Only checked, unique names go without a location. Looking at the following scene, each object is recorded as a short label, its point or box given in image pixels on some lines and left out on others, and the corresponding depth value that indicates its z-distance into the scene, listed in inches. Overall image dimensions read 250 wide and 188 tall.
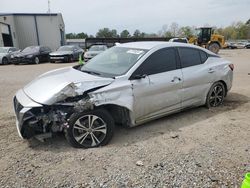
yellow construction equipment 1112.1
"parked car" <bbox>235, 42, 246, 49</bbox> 1873.8
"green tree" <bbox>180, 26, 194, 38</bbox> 2400.3
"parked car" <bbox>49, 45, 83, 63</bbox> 721.6
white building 1168.9
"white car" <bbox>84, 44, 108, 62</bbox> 650.8
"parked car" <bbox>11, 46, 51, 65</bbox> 683.4
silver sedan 133.3
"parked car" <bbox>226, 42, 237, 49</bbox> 1832.8
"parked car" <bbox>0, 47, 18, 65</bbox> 700.0
